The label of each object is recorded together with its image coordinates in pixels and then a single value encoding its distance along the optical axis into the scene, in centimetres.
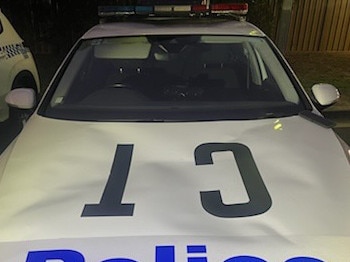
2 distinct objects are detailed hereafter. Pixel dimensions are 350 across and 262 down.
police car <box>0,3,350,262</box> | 158
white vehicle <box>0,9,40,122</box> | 441
